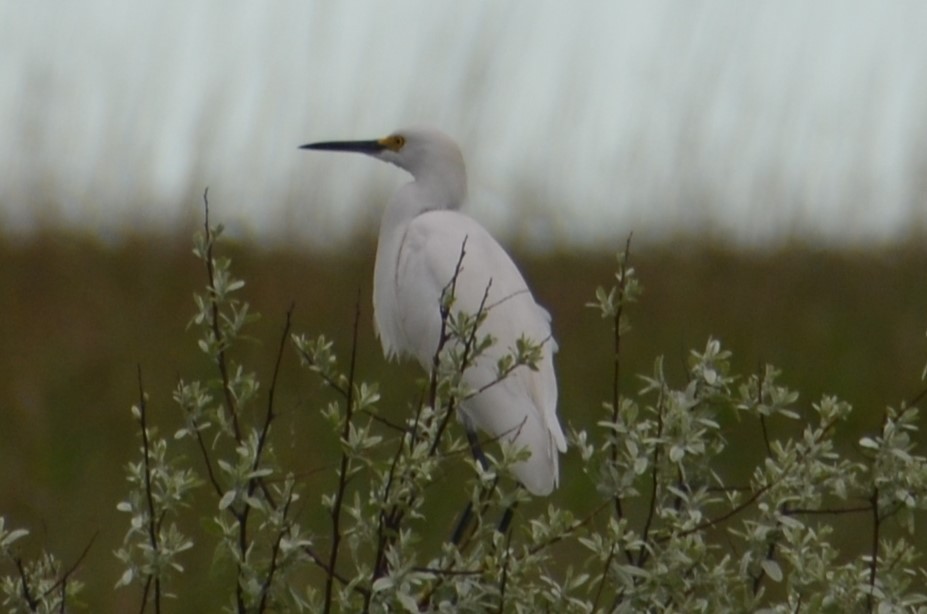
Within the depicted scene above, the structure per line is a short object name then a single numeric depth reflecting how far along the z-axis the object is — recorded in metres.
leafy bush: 15.36
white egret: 15.89
